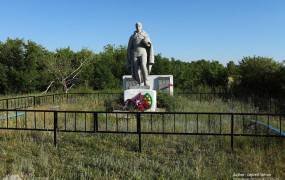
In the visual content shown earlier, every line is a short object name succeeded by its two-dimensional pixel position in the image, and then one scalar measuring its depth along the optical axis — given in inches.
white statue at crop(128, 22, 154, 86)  558.3
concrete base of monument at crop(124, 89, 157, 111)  538.6
